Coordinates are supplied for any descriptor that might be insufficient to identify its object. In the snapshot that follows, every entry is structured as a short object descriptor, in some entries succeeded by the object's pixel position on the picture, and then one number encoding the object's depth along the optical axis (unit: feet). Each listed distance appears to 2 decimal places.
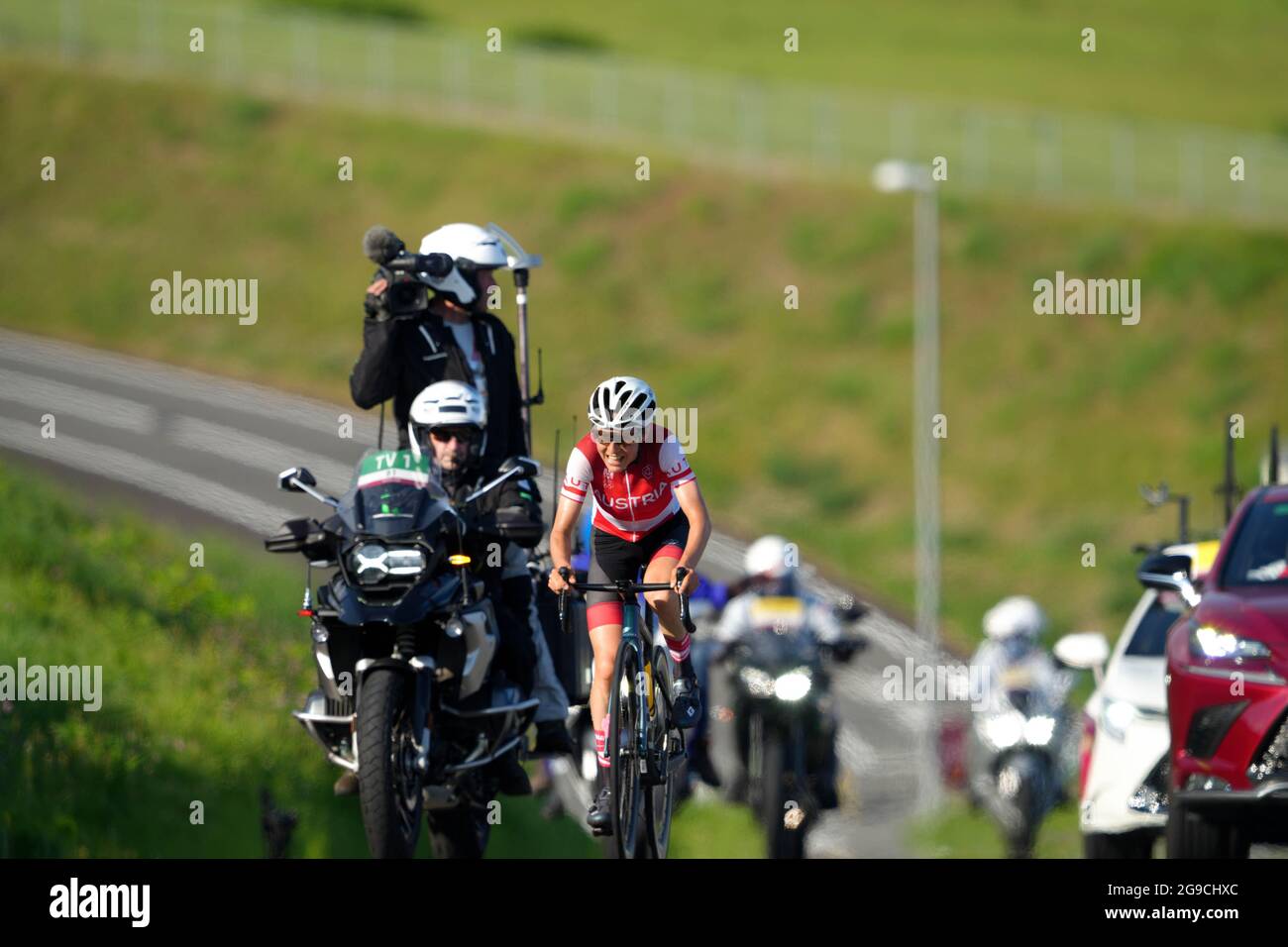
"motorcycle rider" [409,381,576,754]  41.93
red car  39.83
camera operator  43.62
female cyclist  37.91
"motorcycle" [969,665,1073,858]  72.49
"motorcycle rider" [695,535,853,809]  61.72
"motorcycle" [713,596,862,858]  56.34
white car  49.62
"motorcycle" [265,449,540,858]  37.73
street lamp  122.93
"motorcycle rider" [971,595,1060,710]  76.59
